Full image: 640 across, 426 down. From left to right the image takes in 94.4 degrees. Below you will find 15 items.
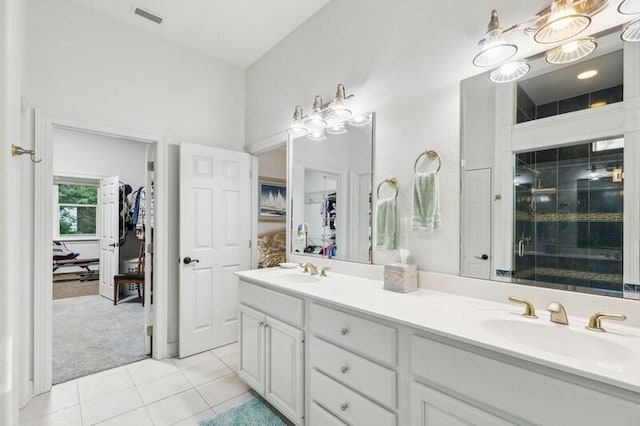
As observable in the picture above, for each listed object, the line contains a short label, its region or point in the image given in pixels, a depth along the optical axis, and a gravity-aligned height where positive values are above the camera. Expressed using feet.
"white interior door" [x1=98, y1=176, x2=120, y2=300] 16.60 -1.36
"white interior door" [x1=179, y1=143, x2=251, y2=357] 9.42 -0.93
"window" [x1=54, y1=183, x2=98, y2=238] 22.47 +0.29
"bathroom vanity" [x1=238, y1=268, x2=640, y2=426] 2.81 -1.79
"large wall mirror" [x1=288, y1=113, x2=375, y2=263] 7.10 +0.58
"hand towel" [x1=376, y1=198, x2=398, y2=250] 6.30 -0.22
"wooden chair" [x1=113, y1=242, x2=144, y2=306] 14.82 -3.36
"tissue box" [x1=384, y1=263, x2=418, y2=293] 5.59 -1.22
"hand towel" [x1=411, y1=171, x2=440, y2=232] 5.71 +0.23
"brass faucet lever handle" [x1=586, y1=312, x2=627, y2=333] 3.53 -1.31
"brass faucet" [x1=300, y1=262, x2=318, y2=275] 7.61 -1.43
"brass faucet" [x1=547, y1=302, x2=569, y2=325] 3.82 -1.28
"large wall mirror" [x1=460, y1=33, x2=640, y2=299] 3.89 +0.59
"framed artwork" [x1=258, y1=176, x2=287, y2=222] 12.83 +0.64
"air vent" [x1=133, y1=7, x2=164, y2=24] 8.27 +5.67
